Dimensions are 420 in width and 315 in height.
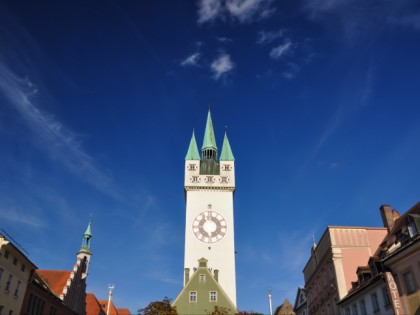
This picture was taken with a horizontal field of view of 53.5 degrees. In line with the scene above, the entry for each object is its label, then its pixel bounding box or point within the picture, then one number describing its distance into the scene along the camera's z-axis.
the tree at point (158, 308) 40.16
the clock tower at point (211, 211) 59.47
